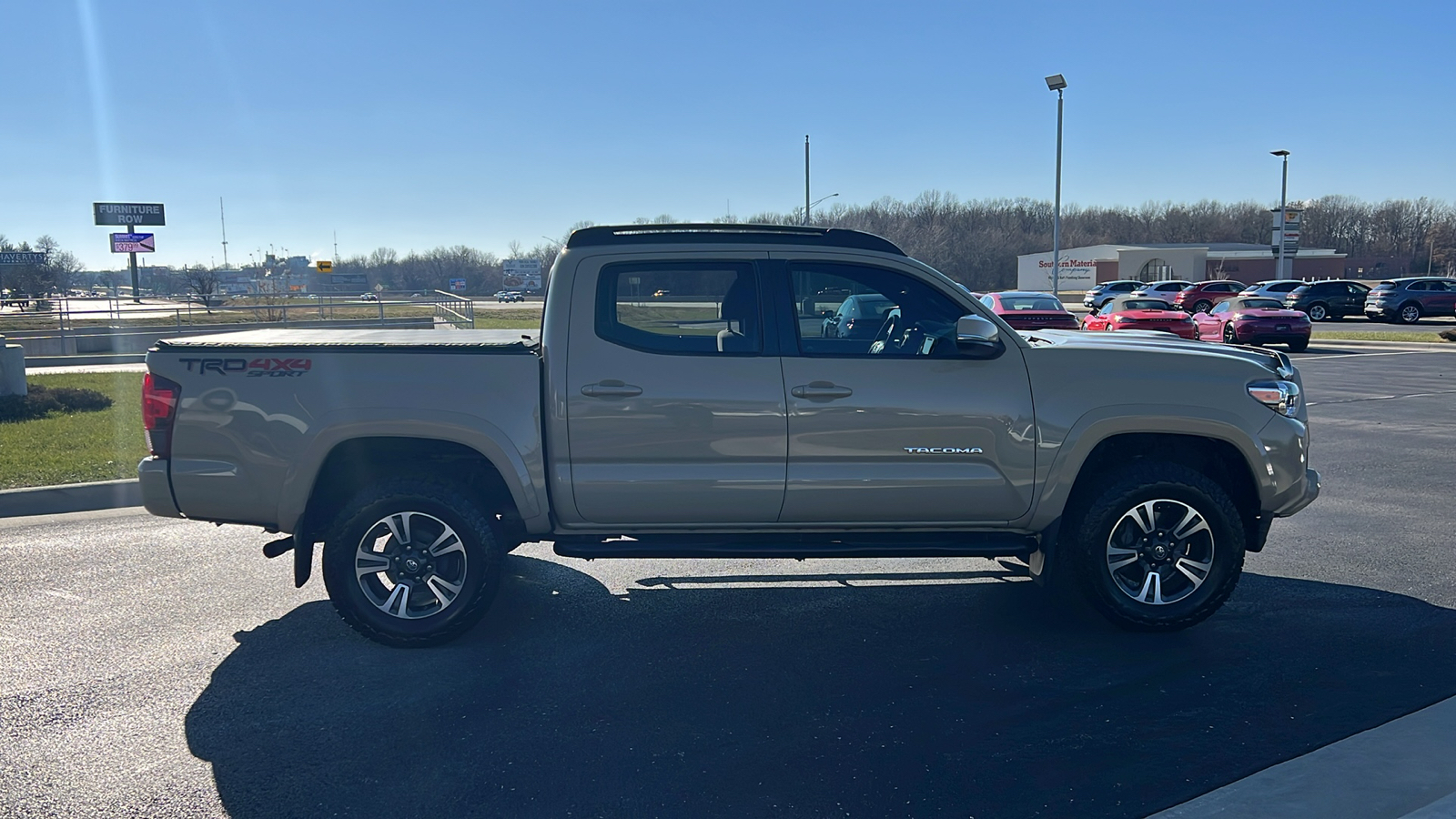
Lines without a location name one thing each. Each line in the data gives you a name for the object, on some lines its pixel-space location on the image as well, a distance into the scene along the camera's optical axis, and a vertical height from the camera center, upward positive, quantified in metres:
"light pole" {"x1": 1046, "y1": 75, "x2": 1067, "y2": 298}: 36.84 +7.83
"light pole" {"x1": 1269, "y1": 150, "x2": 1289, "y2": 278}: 51.72 +4.27
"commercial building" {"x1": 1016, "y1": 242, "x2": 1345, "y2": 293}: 80.50 +2.19
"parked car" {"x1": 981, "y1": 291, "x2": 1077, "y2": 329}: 19.47 -0.36
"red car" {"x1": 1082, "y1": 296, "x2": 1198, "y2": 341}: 22.06 -0.65
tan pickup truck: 4.73 -0.65
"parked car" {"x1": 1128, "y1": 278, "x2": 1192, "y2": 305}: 43.71 +0.04
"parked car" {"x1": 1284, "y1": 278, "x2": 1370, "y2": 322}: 38.22 -0.43
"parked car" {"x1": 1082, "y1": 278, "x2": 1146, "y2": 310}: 49.09 -0.02
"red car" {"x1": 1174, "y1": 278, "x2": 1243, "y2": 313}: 41.84 -0.22
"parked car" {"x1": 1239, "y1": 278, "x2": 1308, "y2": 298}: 39.16 +0.04
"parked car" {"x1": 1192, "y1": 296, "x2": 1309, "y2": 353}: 24.91 -0.92
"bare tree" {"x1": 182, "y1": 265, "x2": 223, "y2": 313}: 43.36 +1.08
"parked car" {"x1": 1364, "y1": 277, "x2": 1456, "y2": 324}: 36.94 -0.49
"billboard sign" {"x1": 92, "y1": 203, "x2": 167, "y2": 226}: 53.88 +5.37
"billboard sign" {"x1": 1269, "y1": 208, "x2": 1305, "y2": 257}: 53.31 +3.12
